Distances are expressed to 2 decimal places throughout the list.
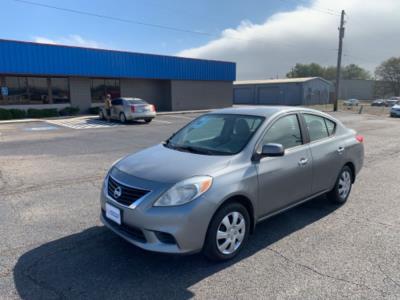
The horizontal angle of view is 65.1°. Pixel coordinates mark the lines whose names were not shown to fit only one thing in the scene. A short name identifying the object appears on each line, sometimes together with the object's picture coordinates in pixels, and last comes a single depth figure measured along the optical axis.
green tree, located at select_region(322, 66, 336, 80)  101.68
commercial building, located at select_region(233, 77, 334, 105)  48.56
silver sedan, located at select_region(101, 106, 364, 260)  2.94
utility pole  33.72
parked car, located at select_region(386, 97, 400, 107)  52.23
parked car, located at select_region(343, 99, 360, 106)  48.32
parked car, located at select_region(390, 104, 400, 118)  28.51
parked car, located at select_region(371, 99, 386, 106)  53.45
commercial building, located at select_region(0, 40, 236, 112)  21.66
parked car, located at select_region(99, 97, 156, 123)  18.84
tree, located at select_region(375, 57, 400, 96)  82.44
